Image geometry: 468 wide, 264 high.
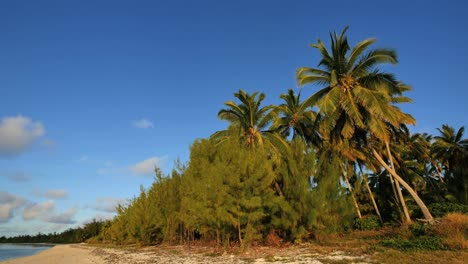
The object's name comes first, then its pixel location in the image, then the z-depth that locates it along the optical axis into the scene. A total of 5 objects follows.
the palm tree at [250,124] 27.31
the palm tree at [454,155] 36.27
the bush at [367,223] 32.78
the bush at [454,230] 13.37
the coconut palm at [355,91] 20.86
